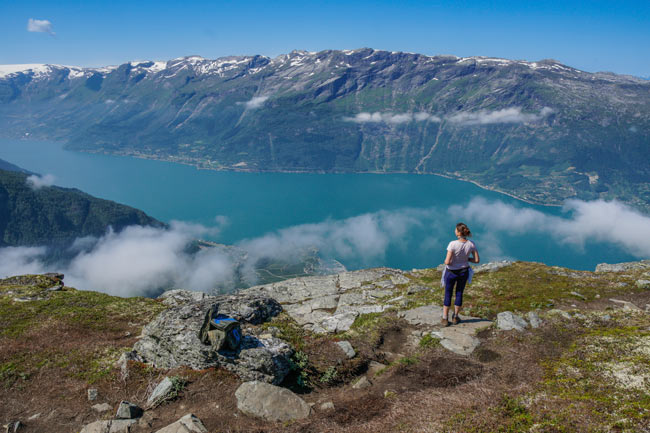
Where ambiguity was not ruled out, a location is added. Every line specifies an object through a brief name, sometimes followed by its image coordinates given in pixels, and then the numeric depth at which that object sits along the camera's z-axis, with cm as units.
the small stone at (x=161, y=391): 1114
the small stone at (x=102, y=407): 1118
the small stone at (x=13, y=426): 1038
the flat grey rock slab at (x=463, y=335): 1431
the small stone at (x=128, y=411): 1031
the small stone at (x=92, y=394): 1182
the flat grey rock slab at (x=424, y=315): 1798
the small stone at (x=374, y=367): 1329
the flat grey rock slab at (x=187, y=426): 939
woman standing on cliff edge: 1470
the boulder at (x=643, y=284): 2338
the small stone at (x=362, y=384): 1204
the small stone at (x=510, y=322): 1545
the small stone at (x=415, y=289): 2680
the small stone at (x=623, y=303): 1946
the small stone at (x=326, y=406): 1066
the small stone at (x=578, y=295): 2162
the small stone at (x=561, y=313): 1599
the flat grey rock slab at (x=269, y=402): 1033
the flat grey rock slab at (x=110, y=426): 980
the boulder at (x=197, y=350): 1220
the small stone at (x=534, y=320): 1546
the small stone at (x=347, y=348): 1433
